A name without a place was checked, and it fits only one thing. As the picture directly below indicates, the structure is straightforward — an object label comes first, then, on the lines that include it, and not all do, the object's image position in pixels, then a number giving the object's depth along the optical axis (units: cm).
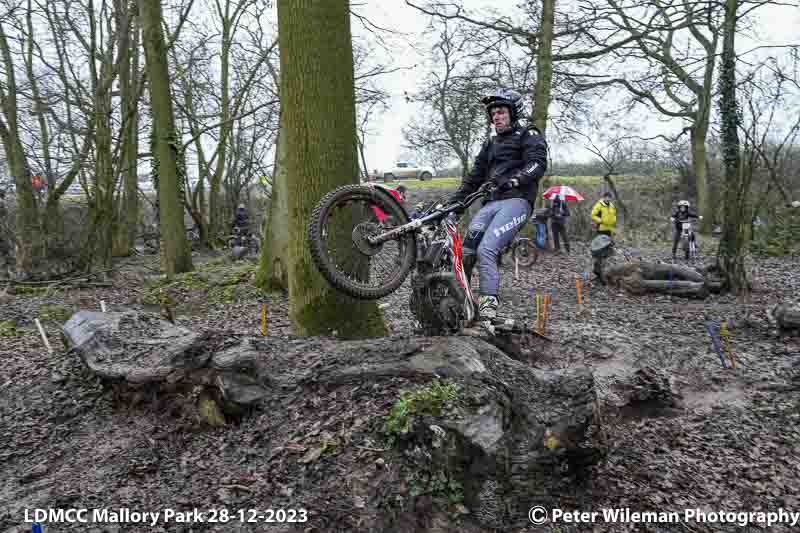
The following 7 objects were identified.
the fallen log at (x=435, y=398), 282
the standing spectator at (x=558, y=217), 1652
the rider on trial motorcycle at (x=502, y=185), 454
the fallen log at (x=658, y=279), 1001
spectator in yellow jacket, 1343
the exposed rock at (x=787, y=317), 682
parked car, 3909
